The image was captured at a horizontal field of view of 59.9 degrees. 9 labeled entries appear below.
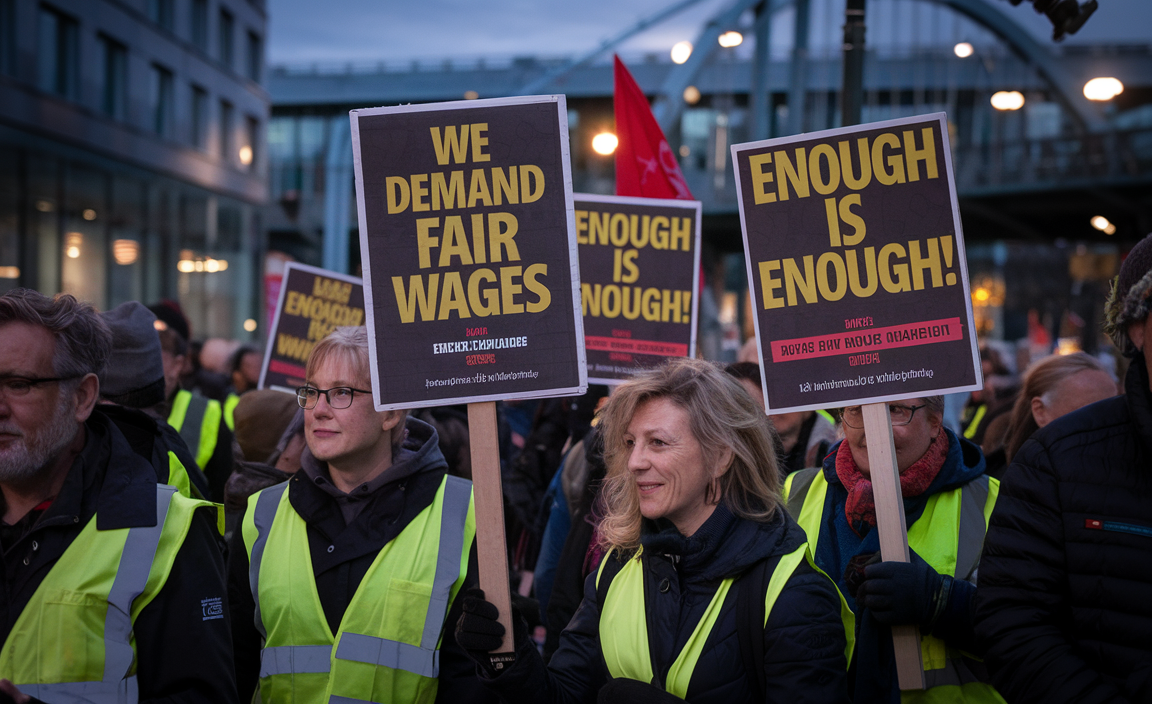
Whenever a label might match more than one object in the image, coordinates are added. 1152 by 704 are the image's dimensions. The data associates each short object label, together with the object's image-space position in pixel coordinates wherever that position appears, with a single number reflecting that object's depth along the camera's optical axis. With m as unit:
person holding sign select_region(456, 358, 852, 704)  2.38
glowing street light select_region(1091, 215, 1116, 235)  32.81
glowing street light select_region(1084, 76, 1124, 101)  18.52
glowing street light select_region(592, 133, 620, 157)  15.31
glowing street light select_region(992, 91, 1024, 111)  23.16
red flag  5.63
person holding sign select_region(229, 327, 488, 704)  2.89
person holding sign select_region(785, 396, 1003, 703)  2.64
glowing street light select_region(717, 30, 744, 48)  14.81
